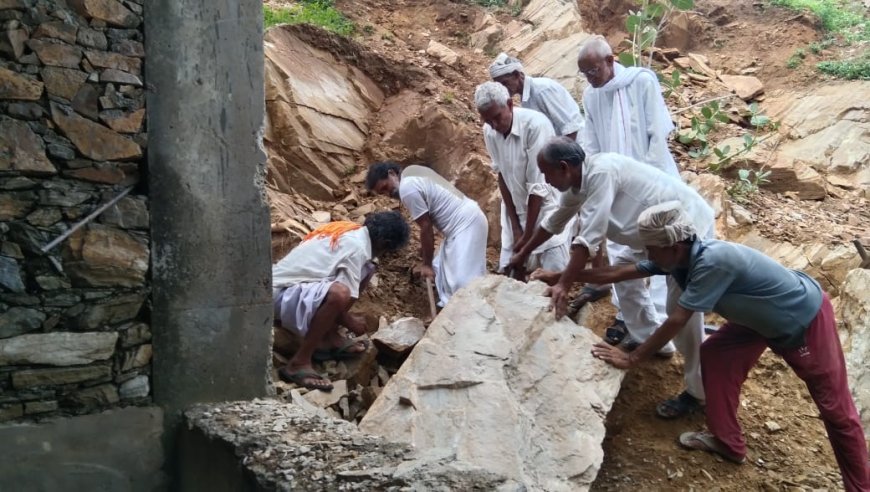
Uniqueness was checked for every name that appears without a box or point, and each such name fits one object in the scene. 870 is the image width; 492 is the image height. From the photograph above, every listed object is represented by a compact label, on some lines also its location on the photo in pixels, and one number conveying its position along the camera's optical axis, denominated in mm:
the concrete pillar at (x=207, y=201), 3064
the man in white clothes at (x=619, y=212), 3867
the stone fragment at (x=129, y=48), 2912
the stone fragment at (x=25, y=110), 2715
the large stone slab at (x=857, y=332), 4473
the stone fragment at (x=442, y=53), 8102
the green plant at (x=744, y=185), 6836
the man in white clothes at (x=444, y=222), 5105
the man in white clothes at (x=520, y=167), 4641
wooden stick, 5203
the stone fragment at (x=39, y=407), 2867
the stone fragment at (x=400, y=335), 4691
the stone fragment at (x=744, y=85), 9242
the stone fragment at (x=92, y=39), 2818
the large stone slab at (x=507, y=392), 3344
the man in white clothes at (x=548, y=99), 5094
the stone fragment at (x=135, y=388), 3066
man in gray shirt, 3436
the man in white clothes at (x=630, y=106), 4762
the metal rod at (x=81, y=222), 2799
